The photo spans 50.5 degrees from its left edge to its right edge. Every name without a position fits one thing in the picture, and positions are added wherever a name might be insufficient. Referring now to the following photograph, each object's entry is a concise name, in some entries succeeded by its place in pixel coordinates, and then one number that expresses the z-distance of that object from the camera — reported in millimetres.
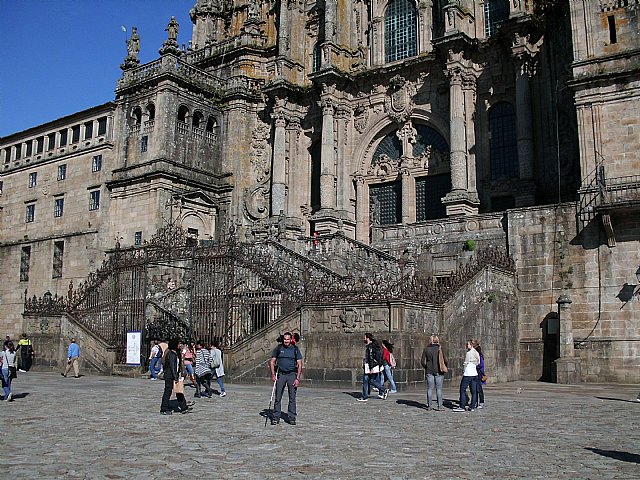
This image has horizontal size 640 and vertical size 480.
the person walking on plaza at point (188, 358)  17439
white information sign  25234
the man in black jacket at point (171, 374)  13859
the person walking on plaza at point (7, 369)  16219
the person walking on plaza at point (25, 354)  28016
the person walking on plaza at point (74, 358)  24812
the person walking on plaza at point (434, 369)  14922
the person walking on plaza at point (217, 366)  17547
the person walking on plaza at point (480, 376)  15139
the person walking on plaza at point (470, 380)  14789
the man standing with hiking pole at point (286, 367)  12414
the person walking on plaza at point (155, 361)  24216
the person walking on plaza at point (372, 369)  16750
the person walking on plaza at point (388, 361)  18125
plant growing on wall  27406
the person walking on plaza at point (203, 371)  17203
